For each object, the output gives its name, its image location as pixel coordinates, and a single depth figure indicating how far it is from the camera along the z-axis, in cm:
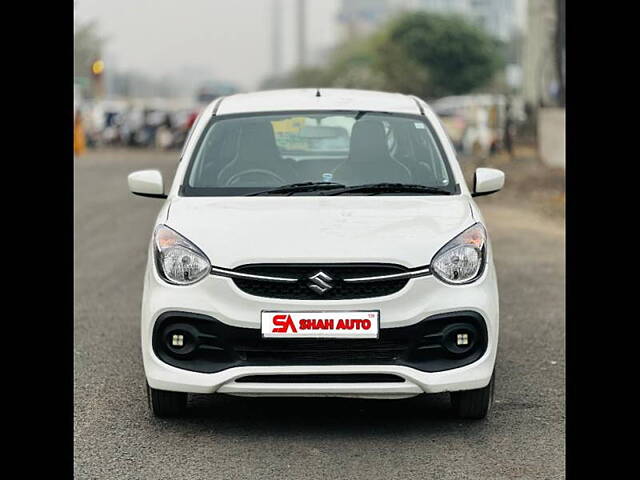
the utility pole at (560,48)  2862
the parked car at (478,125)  3173
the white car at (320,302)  586
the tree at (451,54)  7581
